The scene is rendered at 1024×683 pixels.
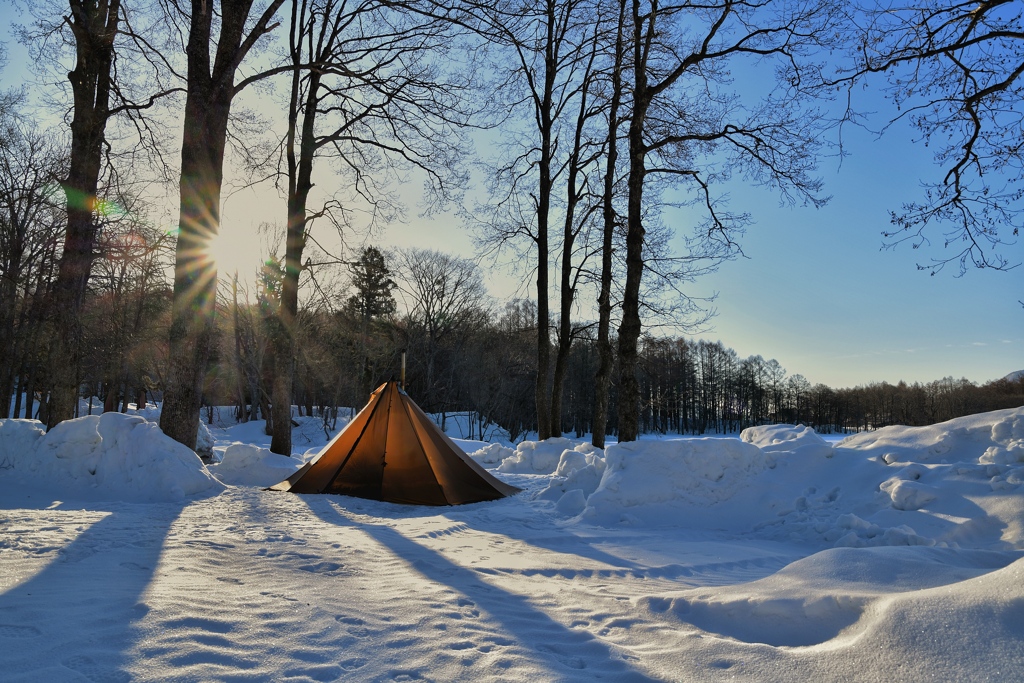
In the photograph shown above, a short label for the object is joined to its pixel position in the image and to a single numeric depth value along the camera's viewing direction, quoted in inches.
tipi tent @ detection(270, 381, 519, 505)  331.0
